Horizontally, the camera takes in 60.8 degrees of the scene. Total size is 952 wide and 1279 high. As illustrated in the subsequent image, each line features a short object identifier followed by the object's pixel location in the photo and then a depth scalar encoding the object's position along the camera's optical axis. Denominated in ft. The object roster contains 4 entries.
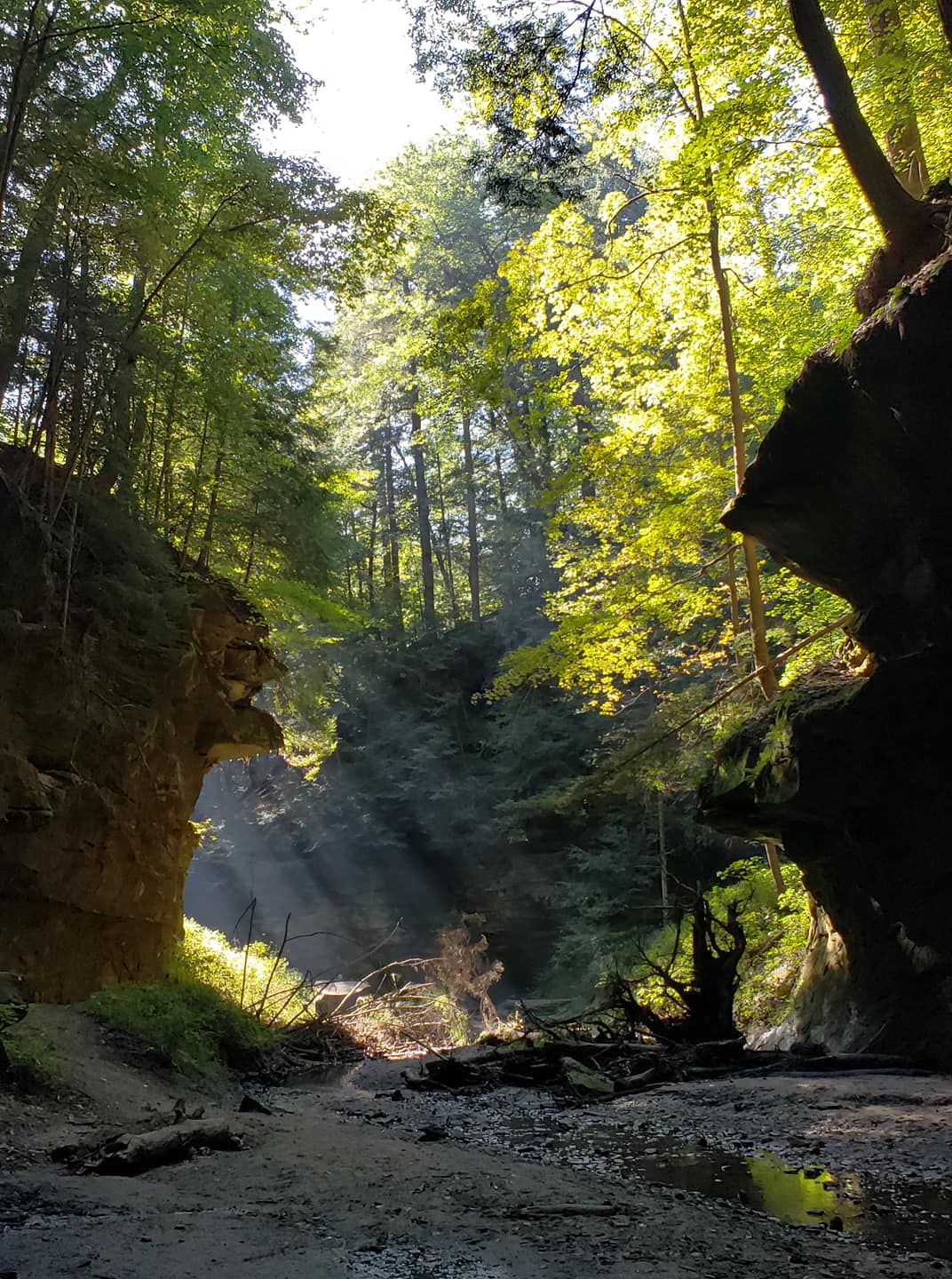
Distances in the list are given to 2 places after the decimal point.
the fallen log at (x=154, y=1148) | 15.90
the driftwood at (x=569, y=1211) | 13.44
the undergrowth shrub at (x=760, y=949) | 40.65
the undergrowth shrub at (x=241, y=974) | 42.73
